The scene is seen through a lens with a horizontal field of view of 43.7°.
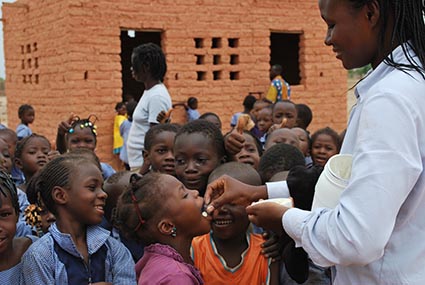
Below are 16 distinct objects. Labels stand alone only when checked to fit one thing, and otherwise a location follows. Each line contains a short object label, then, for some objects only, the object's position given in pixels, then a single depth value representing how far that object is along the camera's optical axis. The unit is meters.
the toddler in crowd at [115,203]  2.94
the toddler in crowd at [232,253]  2.45
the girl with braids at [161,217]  2.19
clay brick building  7.70
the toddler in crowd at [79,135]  4.29
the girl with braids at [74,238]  2.19
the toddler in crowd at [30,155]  4.09
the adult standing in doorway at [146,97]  4.67
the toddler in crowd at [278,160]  3.34
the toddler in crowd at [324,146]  4.53
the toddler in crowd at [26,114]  7.91
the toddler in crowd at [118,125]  7.86
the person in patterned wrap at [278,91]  8.85
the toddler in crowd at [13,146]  4.32
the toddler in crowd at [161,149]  3.72
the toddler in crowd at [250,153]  3.79
